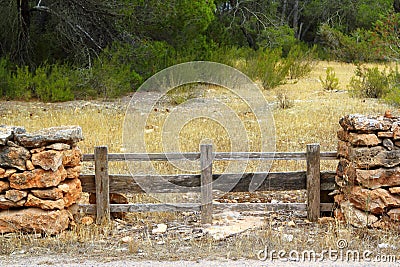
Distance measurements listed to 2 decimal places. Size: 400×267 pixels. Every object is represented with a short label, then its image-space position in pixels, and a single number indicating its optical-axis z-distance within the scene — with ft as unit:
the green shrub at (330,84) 54.80
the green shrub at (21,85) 49.42
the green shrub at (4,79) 49.56
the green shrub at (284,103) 45.03
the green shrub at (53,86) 49.19
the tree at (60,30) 51.67
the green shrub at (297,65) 63.67
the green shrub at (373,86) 50.03
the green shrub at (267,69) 55.10
